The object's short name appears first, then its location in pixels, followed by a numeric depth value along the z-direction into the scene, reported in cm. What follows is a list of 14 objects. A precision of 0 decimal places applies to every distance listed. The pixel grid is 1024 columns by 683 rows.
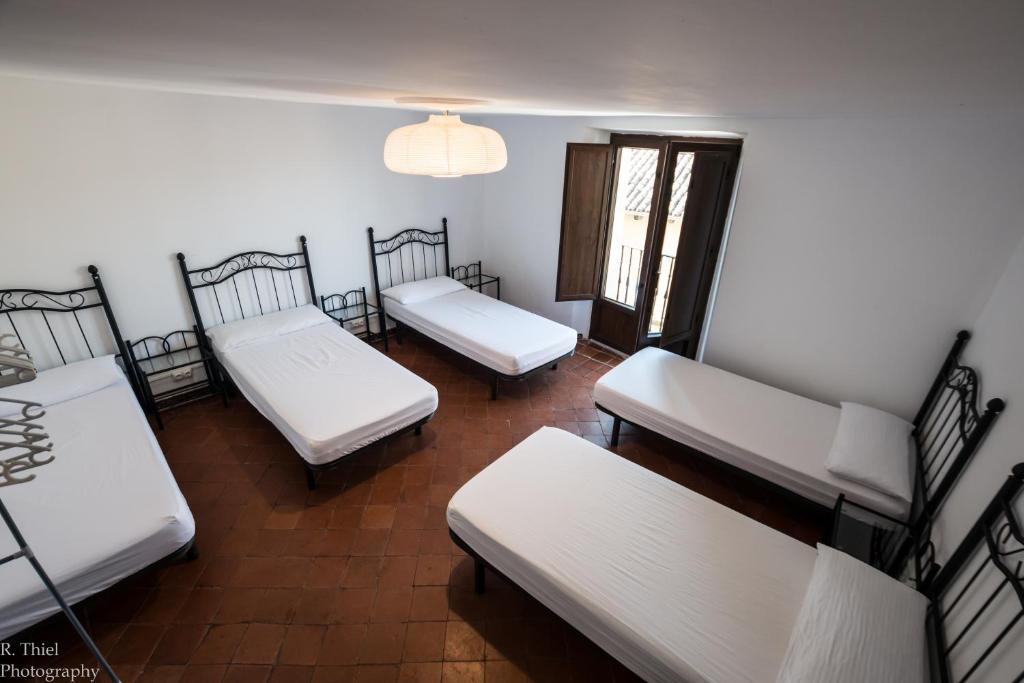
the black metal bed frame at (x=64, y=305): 304
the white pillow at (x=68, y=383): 290
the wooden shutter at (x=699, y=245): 334
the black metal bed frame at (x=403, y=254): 489
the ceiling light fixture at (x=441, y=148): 248
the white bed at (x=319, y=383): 294
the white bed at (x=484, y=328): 400
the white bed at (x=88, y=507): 195
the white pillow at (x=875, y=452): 240
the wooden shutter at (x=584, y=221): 407
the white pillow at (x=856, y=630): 157
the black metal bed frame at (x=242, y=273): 375
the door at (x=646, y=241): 338
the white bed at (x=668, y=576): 169
